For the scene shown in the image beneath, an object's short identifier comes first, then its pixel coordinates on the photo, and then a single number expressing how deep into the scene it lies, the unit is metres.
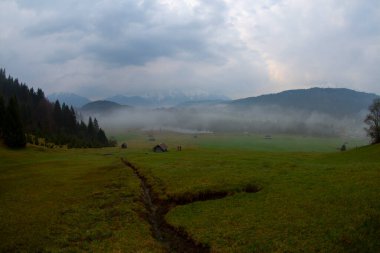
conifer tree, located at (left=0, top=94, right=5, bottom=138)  114.61
